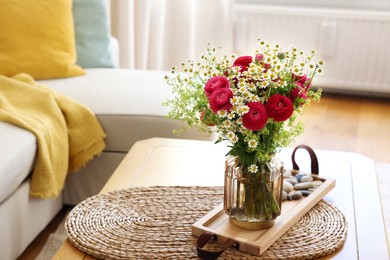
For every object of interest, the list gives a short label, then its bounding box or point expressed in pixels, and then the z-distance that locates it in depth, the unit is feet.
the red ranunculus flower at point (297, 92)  6.22
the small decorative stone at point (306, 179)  7.42
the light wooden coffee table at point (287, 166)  6.68
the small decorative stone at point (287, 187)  7.23
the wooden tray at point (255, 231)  6.39
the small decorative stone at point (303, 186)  7.30
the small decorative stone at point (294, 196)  7.17
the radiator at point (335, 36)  13.87
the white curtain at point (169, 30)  13.90
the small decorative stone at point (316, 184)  7.34
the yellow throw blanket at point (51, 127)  8.75
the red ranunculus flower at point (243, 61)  6.37
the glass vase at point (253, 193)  6.44
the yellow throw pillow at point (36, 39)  10.33
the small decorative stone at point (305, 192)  7.23
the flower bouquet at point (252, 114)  6.05
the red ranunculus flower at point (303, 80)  6.30
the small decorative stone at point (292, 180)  7.36
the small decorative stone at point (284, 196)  7.16
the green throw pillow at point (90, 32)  11.14
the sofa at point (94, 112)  8.37
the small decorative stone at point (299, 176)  7.47
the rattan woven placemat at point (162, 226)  6.41
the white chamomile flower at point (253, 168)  6.30
